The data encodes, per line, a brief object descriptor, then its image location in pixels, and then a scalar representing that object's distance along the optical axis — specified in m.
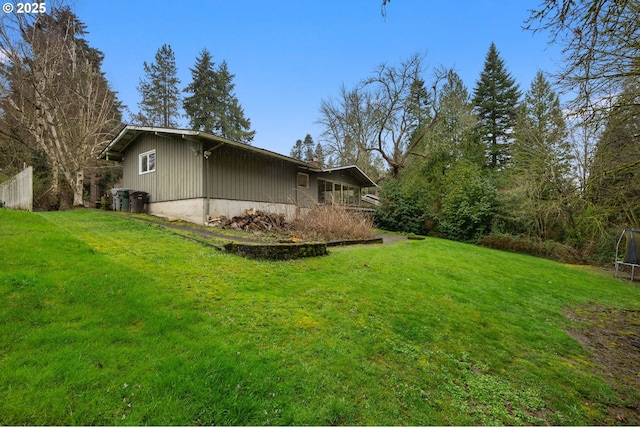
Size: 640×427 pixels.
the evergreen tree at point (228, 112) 31.48
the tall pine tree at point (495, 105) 28.16
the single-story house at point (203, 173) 11.97
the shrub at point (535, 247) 14.94
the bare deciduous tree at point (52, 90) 14.46
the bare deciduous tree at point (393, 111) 25.47
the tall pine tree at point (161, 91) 30.91
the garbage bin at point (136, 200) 13.70
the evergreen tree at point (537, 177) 15.29
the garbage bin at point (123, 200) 14.00
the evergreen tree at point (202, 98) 30.94
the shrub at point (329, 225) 10.48
